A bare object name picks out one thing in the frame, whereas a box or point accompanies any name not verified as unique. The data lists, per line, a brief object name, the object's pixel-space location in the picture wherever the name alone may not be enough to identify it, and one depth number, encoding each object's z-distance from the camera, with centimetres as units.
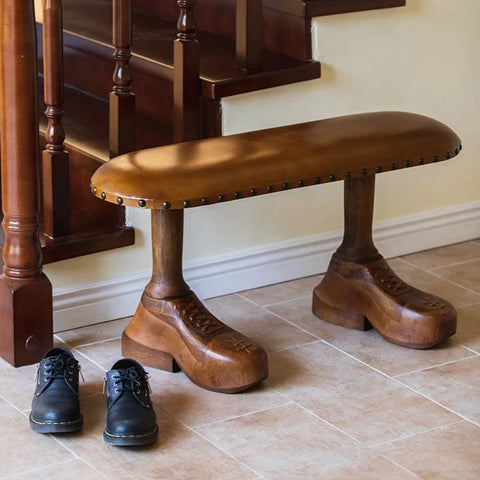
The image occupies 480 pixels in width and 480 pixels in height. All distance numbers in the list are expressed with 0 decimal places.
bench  331
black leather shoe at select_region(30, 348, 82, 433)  320
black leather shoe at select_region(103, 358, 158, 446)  313
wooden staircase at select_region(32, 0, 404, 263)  395
